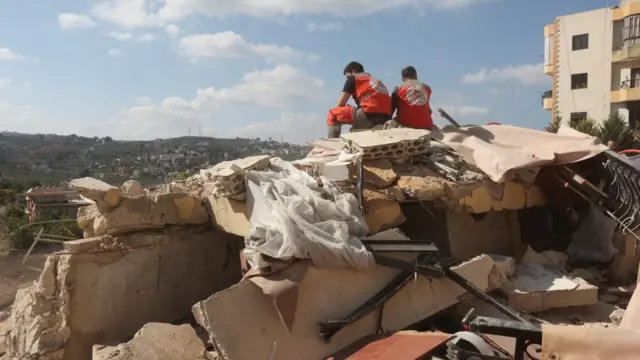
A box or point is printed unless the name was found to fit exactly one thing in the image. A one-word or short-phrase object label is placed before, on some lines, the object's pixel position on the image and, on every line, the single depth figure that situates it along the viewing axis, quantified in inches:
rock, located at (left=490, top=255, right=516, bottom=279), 181.0
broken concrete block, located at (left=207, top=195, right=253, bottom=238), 172.1
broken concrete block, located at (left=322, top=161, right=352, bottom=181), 180.2
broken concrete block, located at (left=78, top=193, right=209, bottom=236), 182.4
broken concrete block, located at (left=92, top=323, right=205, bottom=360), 142.5
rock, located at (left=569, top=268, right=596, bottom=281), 193.1
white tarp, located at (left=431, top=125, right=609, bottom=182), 200.7
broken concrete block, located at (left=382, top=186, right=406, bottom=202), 178.1
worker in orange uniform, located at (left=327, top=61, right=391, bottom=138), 253.3
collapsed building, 139.1
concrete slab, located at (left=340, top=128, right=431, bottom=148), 195.5
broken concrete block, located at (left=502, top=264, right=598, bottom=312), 170.6
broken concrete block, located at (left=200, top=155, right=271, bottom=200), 171.5
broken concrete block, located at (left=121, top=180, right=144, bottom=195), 195.1
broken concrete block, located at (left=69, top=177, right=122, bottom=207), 176.6
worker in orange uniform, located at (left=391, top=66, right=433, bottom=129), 252.8
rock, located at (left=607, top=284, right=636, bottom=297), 186.5
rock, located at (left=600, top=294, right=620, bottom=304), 184.9
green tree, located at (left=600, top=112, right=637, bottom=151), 767.1
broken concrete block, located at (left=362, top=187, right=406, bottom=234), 170.6
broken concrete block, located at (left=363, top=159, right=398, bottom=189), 182.4
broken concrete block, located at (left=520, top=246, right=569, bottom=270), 198.4
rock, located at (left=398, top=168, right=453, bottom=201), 179.9
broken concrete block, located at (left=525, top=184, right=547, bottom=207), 209.9
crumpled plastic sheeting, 142.1
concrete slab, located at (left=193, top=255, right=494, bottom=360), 129.0
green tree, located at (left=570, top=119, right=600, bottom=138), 789.9
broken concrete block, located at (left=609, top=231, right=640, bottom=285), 194.2
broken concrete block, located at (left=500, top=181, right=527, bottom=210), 202.1
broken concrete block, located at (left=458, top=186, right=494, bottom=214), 190.4
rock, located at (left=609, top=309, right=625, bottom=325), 166.9
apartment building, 976.9
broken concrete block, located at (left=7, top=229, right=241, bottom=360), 172.7
